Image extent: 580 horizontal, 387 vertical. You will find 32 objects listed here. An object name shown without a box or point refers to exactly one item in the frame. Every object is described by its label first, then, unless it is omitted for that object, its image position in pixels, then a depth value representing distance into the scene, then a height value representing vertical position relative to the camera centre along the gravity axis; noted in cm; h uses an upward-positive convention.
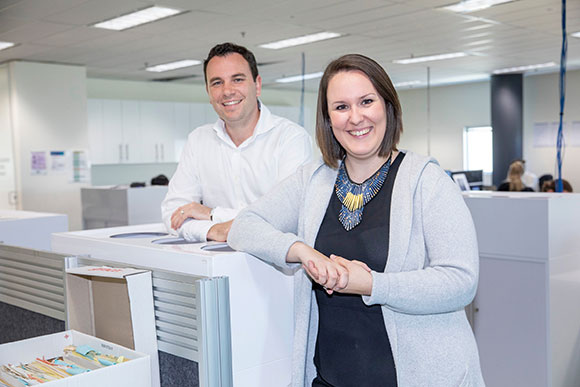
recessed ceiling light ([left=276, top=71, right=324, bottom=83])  949 +125
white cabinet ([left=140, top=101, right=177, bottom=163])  906 +42
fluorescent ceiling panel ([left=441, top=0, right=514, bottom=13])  496 +123
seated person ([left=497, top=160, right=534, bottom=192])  641 -35
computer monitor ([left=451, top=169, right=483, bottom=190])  708 -34
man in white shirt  178 +3
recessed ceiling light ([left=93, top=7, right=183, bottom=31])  496 +123
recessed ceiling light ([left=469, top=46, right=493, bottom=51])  721 +124
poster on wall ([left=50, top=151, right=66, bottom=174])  726 -1
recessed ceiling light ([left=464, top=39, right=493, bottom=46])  675 +124
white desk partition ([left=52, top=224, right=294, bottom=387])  122 -32
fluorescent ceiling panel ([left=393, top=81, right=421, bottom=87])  1085 +126
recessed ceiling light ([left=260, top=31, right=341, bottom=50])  625 +124
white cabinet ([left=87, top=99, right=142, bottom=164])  847 +42
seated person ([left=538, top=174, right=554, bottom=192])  713 -37
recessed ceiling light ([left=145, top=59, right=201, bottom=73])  767 +124
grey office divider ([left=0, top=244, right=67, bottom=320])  153 -32
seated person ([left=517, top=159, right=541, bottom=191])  835 -44
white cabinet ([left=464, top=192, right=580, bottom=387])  254 -61
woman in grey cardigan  109 -19
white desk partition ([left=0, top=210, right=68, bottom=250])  236 -27
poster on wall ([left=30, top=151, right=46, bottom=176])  709 -2
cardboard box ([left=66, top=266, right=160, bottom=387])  127 -34
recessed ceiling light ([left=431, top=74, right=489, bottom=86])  1012 +126
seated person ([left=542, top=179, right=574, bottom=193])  579 -37
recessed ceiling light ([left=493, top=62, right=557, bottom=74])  895 +125
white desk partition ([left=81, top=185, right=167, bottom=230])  552 -43
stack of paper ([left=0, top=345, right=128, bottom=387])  117 -42
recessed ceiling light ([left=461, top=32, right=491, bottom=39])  633 +123
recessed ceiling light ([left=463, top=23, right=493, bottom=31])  591 +123
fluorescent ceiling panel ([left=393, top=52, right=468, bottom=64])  777 +126
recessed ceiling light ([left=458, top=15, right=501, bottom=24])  549 +123
